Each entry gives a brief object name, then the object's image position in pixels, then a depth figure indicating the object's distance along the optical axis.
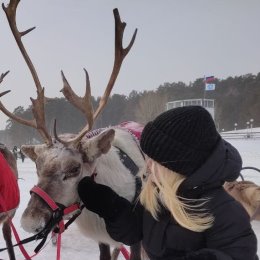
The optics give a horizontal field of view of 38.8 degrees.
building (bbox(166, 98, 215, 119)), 36.72
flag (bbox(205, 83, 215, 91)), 33.69
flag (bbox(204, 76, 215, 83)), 34.52
